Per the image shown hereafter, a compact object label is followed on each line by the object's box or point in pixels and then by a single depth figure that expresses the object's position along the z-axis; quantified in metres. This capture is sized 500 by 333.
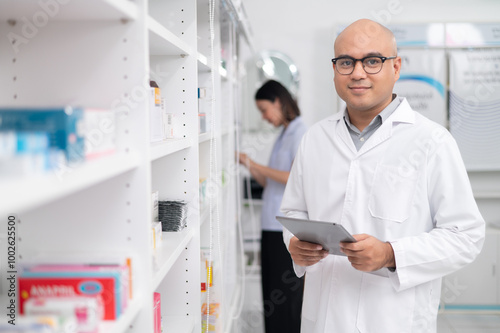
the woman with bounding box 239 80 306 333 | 3.27
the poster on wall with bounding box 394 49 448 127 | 4.37
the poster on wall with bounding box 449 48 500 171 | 4.32
